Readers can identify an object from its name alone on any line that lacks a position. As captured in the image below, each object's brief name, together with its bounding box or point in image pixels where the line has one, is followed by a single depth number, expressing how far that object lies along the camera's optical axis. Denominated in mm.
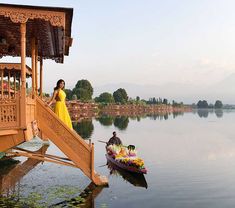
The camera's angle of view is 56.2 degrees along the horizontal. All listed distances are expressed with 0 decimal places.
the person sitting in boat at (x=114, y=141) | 15281
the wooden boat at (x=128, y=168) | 11833
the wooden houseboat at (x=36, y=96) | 6599
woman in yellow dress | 8857
